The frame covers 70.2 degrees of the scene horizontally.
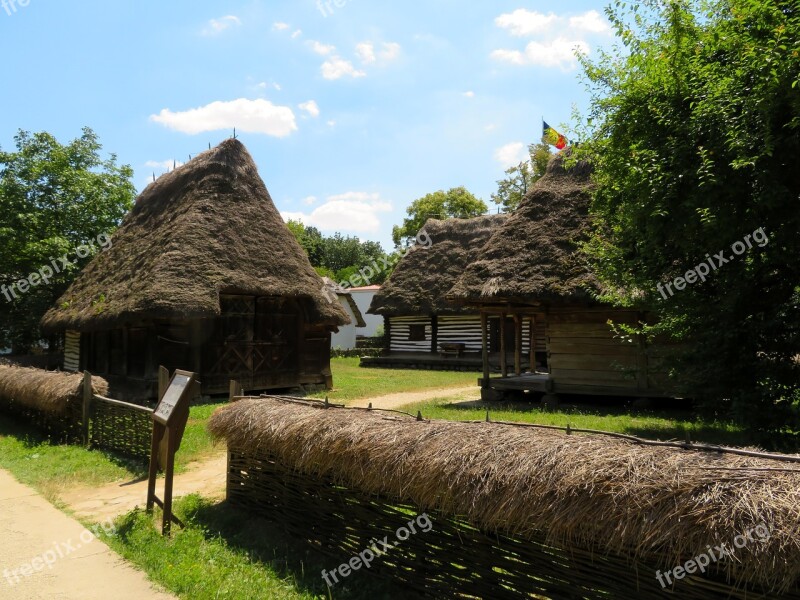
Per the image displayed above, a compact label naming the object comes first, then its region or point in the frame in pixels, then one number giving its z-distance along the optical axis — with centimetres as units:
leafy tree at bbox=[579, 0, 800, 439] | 558
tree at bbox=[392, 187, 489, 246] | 4466
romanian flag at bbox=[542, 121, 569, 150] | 1200
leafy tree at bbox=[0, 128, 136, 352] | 1831
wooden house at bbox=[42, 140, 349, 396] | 1311
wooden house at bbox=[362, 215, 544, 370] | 2470
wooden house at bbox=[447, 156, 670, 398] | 1220
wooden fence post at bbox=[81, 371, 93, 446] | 925
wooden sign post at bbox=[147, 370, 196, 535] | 543
